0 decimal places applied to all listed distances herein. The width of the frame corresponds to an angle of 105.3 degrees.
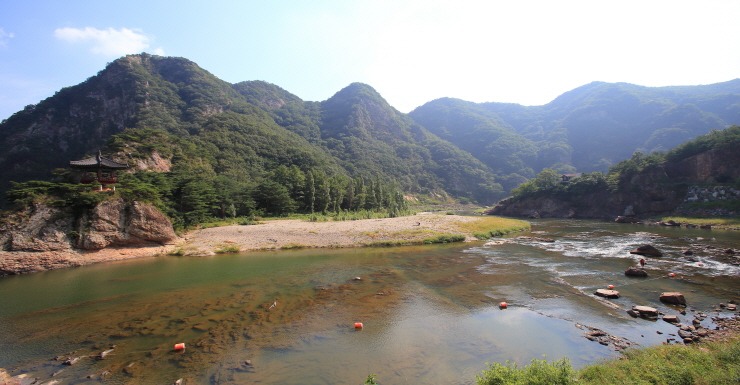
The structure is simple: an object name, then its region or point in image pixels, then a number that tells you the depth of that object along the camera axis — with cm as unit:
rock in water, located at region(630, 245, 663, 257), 2237
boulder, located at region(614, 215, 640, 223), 5056
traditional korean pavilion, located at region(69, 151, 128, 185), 2693
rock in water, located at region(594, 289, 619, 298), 1360
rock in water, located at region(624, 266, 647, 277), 1677
